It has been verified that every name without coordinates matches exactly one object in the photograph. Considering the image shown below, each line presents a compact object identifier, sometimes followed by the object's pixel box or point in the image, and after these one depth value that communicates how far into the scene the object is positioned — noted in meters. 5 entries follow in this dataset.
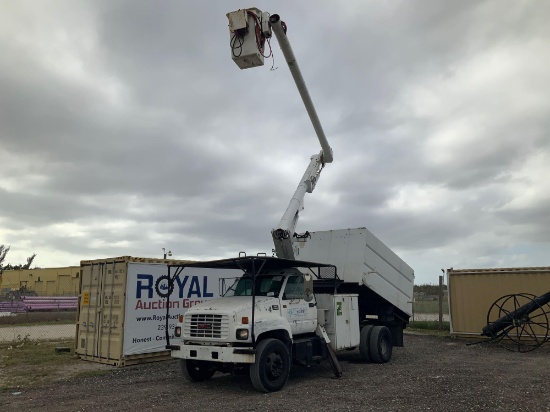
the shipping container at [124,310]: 12.23
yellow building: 43.91
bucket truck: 8.51
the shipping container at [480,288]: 16.17
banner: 12.30
